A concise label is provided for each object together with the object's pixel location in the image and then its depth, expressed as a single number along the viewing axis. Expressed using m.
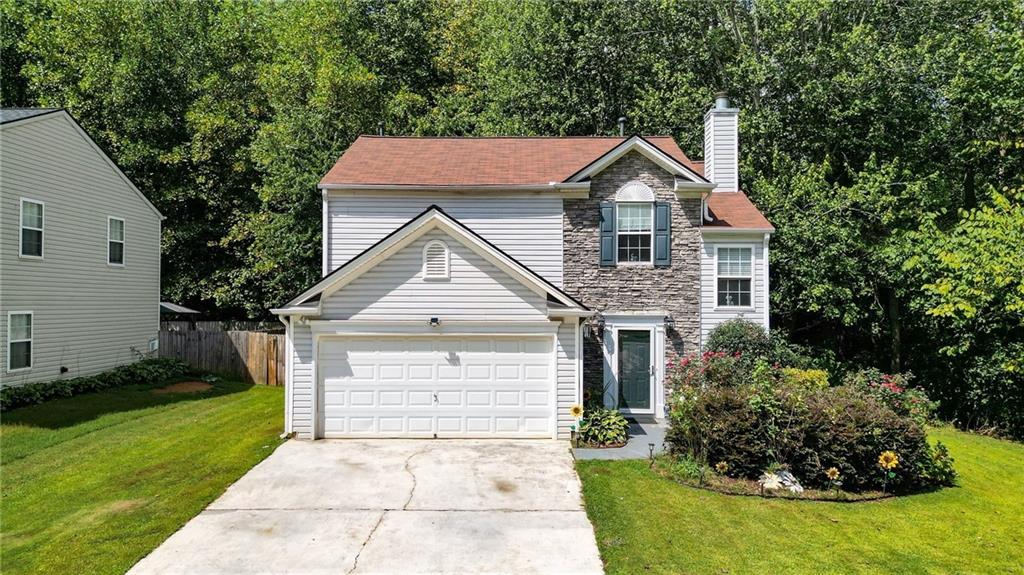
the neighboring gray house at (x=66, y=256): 14.34
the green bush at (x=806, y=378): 10.71
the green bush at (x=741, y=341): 13.58
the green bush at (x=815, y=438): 8.86
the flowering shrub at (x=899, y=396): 9.63
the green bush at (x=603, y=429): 11.17
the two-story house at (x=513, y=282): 11.59
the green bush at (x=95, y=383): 13.65
